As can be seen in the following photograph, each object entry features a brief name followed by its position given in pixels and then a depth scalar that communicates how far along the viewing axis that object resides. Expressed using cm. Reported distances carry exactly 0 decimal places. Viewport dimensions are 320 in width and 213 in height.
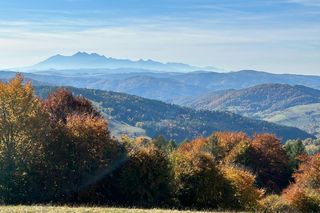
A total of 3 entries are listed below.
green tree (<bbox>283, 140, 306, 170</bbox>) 11622
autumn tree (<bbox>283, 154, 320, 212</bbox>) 5969
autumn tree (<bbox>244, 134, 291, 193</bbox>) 9462
